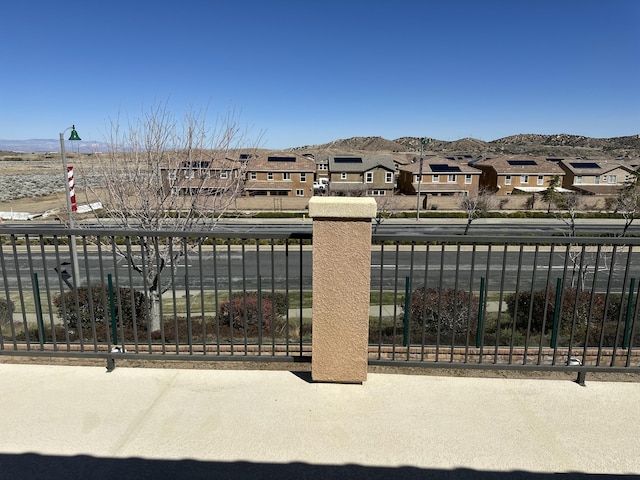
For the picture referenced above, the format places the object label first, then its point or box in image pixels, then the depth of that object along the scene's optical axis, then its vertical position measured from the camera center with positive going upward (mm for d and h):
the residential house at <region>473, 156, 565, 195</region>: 55562 -2998
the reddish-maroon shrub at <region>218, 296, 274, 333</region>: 10125 -3912
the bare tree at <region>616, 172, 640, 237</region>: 37469 -3985
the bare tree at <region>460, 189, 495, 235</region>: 40109 -4879
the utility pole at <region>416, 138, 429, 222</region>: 37016 +957
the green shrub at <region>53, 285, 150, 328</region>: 9656 -3609
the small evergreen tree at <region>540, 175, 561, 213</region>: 45906 -4473
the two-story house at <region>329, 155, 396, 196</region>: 55906 -3104
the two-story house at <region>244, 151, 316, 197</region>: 52094 -3211
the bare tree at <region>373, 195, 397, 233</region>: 39731 -5052
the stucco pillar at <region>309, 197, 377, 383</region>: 3254 -1047
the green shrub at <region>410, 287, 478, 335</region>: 10188 -3716
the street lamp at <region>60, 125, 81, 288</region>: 13966 -657
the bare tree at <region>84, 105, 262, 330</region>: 11664 -936
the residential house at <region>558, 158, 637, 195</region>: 54969 -2937
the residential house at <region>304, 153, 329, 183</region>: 70638 -2999
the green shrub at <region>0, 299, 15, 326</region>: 10553 -4040
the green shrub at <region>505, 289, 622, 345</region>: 10481 -4177
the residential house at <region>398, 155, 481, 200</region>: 51875 -3206
